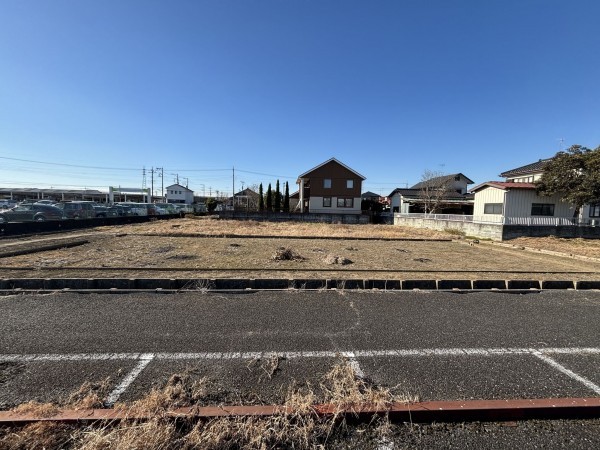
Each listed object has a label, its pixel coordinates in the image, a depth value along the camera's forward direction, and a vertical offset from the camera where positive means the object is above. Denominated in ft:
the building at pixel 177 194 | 232.32 +11.31
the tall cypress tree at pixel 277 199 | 106.12 +4.26
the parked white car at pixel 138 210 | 93.03 -1.44
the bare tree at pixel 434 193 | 96.34 +7.96
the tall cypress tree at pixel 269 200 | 107.65 +3.81
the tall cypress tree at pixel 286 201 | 107.45 +3.61
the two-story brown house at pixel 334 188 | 104.42 +8.97
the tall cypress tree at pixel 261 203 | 111.84 +2.61
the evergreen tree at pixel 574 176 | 49.60 +7.86
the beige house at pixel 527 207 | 56.39 +2.26
